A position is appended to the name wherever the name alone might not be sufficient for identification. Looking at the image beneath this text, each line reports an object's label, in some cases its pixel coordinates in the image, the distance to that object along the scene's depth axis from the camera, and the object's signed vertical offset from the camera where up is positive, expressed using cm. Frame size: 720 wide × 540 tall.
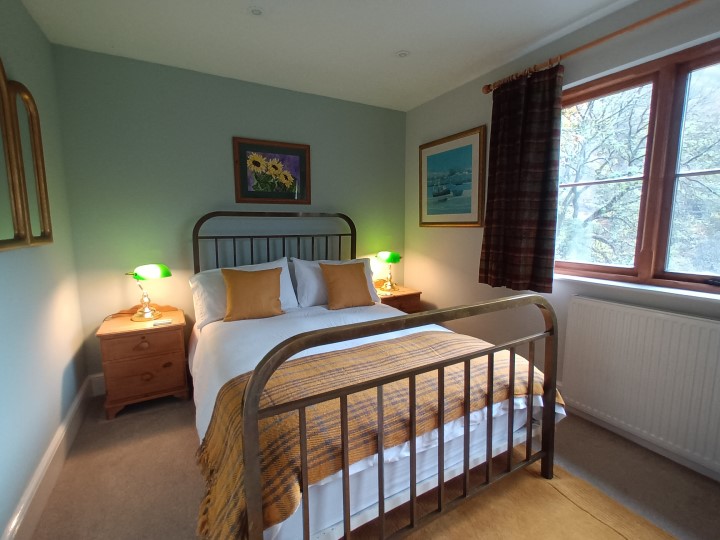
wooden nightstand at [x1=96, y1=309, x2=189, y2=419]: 220 -87
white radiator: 162 -79
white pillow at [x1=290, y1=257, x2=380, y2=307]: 267 -43
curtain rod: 163 +104
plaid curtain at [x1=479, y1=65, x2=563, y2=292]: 215 +32
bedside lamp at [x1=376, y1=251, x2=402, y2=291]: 327 -29
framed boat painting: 276 +43
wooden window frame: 176 +39
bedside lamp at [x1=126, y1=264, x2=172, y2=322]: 231 -34
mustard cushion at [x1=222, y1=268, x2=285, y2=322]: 231 -44
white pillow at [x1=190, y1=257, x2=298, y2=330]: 237 -45
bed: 100 -69
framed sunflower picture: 283 +51
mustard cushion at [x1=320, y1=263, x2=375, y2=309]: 260 -43
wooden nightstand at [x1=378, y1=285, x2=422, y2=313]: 315 -65
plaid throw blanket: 102 -67
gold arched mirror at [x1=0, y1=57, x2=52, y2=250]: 142 +27
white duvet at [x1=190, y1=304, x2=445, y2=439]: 159 -61
